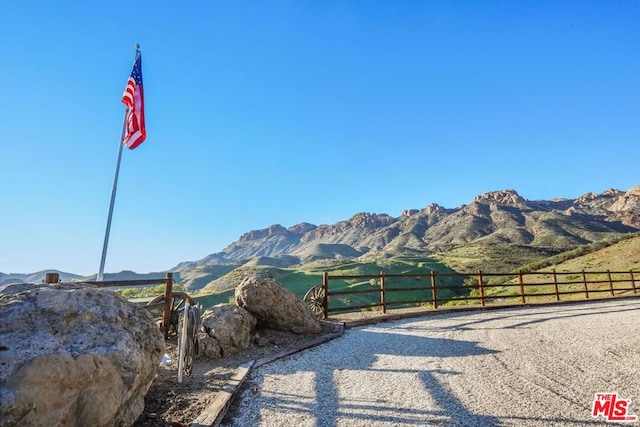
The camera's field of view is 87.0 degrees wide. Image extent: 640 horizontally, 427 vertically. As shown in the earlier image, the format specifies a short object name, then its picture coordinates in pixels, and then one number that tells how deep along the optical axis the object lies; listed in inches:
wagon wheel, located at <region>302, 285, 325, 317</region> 486.0
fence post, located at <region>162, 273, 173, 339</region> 313.6
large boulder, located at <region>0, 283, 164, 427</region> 111.7
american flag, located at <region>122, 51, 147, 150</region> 411.8
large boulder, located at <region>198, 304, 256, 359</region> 291.7
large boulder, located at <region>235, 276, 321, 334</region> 356.8
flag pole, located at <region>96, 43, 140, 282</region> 348.8
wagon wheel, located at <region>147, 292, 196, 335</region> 317.7
